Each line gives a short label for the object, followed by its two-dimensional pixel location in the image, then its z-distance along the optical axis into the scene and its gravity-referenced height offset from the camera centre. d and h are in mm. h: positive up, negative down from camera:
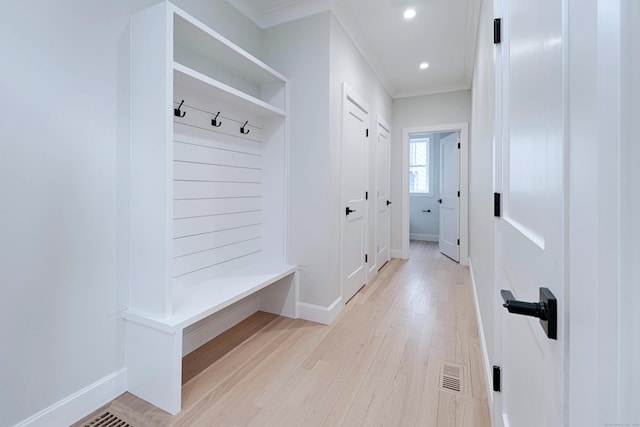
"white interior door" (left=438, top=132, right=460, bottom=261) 4891 +313
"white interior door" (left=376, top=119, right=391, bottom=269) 4220 +245
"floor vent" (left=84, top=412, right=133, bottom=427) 1489 -1048
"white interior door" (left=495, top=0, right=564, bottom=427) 529 +33
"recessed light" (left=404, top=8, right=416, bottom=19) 2790 +1896
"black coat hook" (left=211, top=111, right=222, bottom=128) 2253 +692
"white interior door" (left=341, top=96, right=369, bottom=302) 2988 +189
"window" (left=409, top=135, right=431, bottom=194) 6984 +1175
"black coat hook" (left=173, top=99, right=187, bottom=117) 1962 +662
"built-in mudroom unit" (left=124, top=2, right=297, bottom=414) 1627 +142
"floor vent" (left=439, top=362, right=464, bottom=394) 1780 -1019
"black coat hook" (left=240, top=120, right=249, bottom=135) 2540 +717
